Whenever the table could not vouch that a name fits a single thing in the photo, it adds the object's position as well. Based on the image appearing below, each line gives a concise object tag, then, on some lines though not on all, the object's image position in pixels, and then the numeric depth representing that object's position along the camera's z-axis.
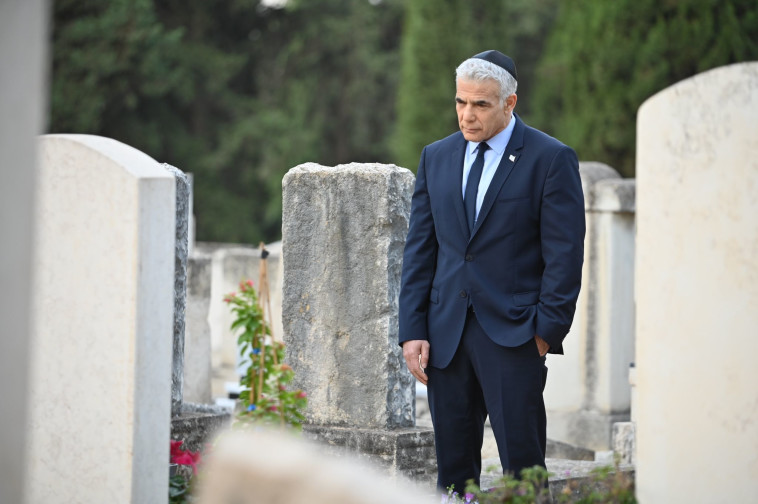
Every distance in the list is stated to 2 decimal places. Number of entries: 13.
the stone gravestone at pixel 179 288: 10.27
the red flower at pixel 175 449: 8.74
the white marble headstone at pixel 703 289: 5.99
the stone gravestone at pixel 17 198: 5.14
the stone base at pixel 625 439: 12.80
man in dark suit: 7.71
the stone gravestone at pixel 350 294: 10.12
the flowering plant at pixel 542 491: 6.72
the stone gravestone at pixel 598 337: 16.03
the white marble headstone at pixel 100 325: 7.18
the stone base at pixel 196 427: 10.12
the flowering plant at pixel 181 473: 8.28
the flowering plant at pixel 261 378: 9.11
